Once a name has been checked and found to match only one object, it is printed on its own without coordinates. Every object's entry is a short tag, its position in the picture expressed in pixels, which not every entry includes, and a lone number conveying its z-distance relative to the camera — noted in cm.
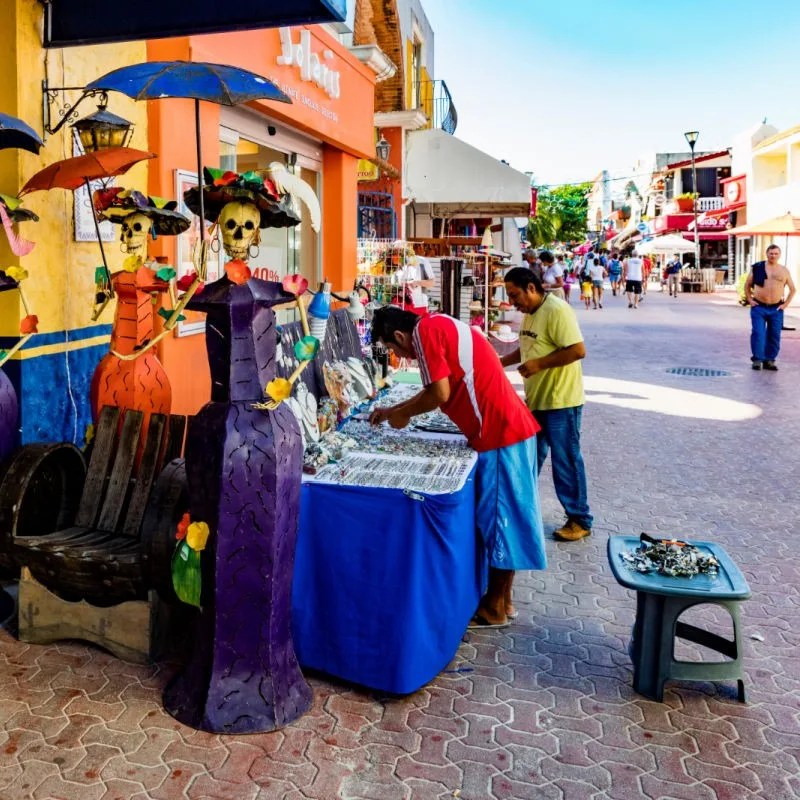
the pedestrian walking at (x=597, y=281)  2816
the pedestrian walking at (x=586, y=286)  2939
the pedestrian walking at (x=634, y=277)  2898
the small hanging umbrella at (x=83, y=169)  445
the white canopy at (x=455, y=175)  1481
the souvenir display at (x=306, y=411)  437
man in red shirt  418
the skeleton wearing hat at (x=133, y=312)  471
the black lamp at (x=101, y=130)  485
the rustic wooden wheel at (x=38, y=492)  400
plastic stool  361
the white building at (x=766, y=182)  3178
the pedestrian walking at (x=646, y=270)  4250
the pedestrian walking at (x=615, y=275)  3959
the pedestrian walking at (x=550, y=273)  1769
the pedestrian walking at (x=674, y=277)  3841
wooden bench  382
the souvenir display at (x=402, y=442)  437
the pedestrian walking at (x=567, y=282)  3010
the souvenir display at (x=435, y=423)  491
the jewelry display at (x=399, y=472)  371
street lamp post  3570
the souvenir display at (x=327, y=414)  464
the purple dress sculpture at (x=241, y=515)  329
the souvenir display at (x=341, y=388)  515
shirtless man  1286
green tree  4975
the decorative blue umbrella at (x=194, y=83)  338
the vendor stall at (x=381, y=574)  357
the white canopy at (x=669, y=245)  4194
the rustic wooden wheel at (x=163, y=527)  372
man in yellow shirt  549
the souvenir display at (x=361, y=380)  547
